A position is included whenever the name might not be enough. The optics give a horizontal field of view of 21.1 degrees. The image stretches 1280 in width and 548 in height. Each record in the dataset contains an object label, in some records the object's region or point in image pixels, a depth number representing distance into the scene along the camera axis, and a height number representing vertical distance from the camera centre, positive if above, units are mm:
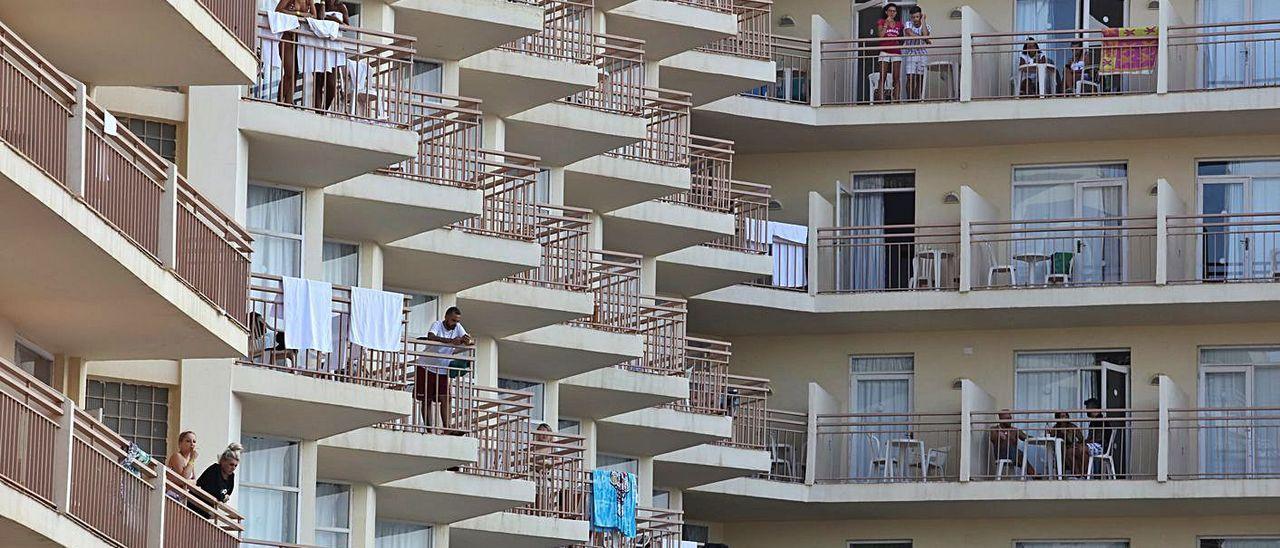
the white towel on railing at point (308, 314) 41531 +710
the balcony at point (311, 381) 41219 -90
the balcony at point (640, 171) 52156 +3182
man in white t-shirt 45094 +97
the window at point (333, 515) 45125 -1873
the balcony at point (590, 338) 49875 +597
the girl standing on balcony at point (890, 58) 58469 +5571
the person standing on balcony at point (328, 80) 42219 +3627
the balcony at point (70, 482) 29438 -1035
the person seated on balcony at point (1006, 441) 57156 -876
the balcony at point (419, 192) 44219 +2363
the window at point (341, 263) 45250 +1465
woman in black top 36688 -1126
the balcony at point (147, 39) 34500 +3397
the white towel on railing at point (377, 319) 42594 +694
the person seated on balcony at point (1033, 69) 58062 +5421
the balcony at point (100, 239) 30344 +1258
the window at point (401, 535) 47656 -2228
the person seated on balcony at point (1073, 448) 56625 -957
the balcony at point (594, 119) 50531 +3843
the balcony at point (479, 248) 46406 +1739
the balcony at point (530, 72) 48812 +4355
